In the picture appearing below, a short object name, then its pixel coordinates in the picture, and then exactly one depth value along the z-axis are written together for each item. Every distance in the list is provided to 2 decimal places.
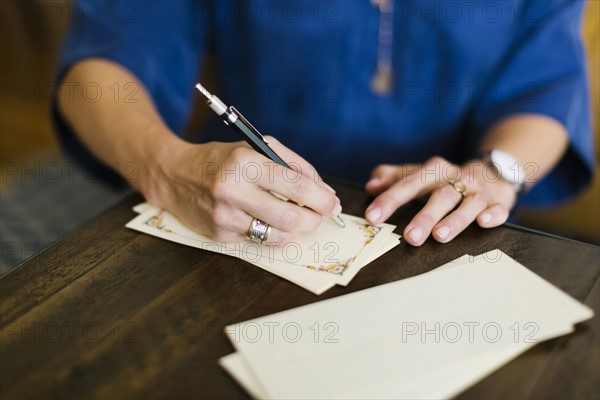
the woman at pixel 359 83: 1.02
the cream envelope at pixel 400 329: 0.51
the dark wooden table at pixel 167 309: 0.52
